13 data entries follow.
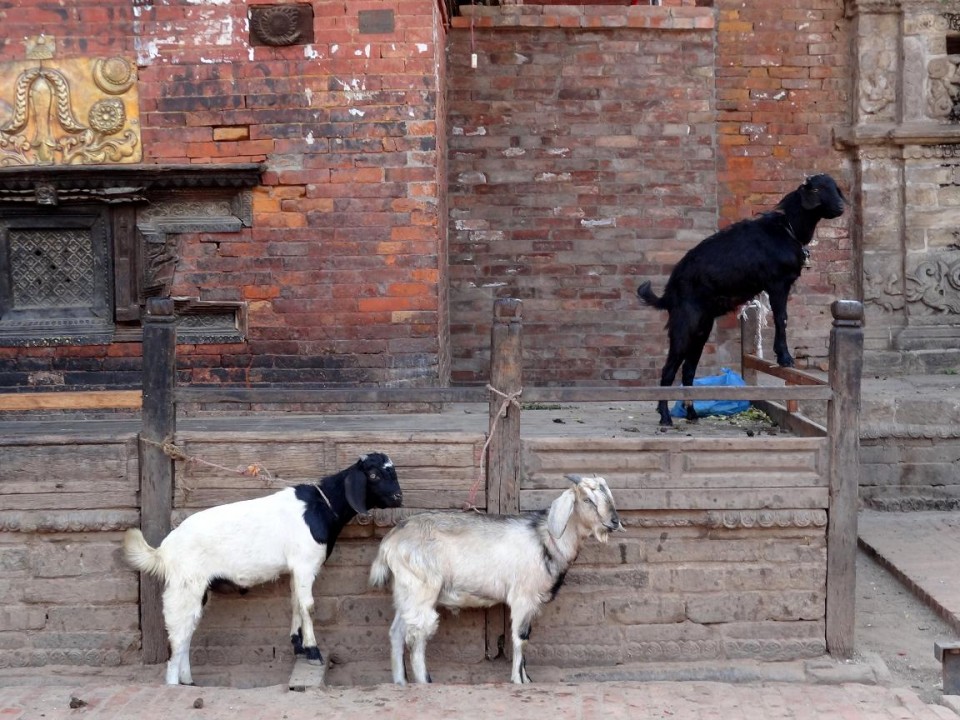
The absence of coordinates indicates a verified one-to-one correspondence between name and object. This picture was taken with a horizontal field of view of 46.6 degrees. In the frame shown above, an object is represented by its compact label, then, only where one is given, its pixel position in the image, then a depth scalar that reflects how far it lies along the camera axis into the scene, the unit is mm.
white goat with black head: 5715
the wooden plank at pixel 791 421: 6384
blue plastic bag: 7727
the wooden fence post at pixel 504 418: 5996
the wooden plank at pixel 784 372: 6418
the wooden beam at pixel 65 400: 8164
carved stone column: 10516
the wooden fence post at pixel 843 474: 6043
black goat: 6957
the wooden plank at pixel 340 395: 5938
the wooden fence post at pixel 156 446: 6023
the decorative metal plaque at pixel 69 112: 7984
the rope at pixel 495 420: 6008
